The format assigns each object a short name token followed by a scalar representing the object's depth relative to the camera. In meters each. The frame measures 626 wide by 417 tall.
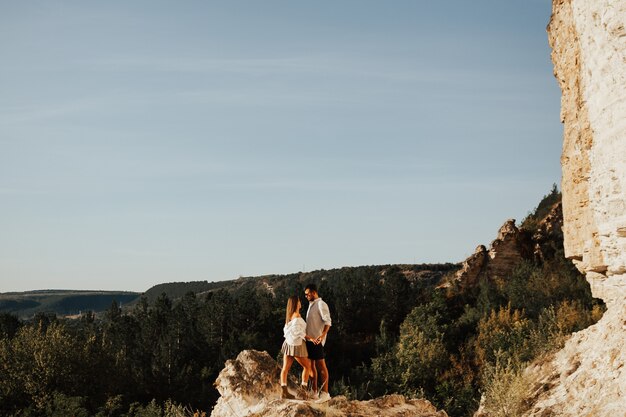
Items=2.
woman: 10.03
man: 10.05
